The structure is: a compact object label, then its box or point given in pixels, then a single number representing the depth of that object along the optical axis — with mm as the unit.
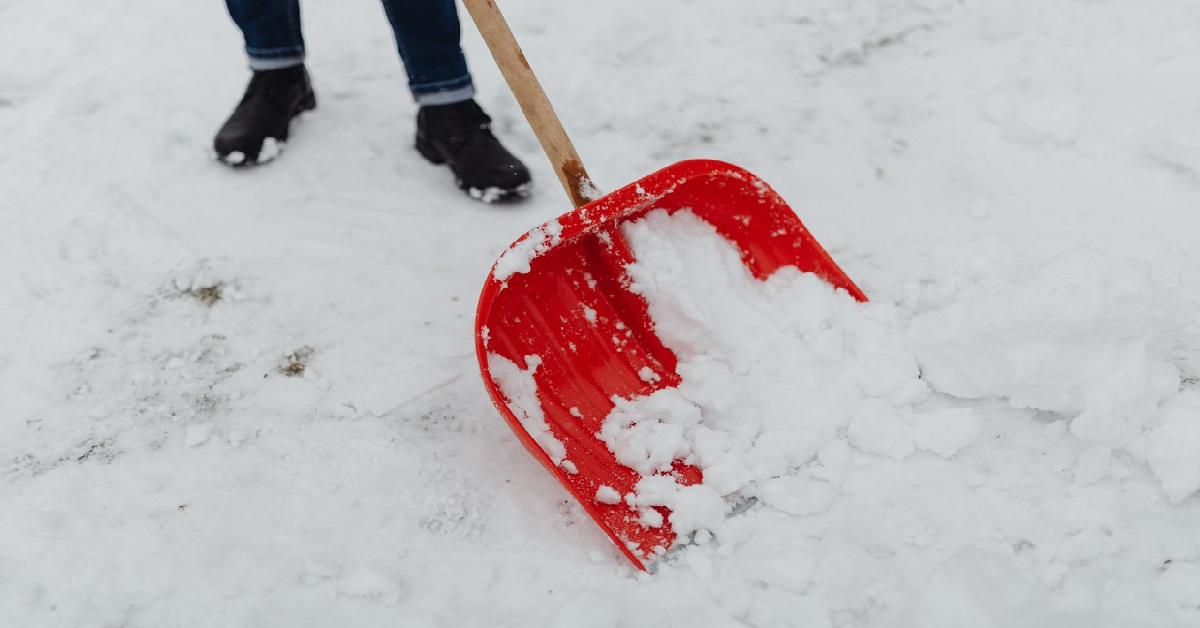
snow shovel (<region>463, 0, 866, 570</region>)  1331
